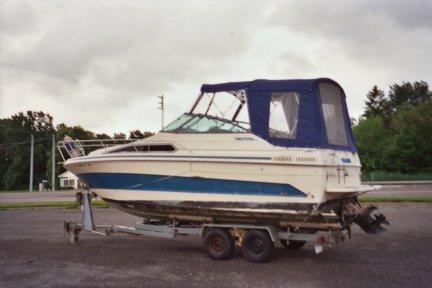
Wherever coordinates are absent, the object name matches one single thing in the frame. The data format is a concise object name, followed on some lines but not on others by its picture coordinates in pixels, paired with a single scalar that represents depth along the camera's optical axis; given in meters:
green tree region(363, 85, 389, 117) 72.60
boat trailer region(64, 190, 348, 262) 7.84
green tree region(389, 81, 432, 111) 69.69
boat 7.62
